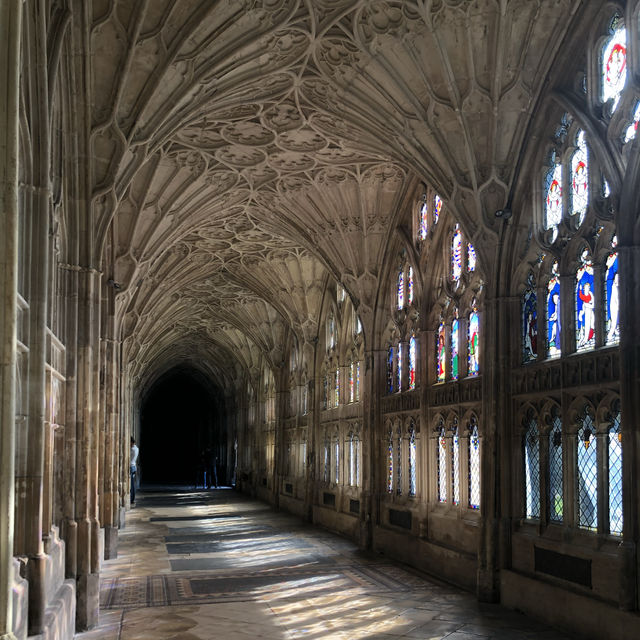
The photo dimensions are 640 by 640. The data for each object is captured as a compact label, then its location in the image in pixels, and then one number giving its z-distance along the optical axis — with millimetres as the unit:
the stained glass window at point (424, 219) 15741
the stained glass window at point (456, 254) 14320
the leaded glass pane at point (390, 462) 16953
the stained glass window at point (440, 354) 14723
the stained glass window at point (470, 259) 13688
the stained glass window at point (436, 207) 15102
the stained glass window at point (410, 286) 16641
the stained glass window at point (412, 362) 16250
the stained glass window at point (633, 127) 9119
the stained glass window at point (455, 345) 13938
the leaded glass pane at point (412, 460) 15695
